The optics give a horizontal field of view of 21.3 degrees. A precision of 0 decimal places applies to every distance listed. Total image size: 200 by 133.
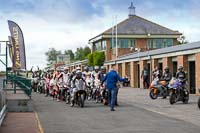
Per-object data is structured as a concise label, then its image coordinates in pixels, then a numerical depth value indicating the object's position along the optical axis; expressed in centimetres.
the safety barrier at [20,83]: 2189
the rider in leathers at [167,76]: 2933
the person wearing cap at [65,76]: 2687
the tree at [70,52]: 15895
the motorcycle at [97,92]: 2621
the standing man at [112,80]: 2132
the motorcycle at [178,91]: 2461
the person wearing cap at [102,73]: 2675
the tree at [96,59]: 8186
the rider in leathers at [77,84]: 2277
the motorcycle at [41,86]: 3907
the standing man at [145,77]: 4469
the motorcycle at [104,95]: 2407
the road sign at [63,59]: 9916
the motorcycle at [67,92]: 2526
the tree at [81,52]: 13775
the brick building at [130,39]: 7941
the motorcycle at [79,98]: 2275
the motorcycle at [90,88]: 2806
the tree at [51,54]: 17008
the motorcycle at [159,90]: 2870
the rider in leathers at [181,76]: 2542
